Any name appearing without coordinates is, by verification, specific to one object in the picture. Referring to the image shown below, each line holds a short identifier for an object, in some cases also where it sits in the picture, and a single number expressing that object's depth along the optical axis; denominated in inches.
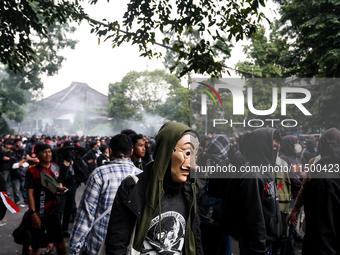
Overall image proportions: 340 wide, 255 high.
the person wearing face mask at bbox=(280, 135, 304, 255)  183.0
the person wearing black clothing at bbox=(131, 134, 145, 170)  188.7
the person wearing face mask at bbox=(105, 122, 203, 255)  69.9
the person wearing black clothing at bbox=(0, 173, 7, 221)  103.4
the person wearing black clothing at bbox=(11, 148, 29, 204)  334.8
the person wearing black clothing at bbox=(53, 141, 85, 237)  229.0
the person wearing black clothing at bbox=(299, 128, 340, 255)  91.4
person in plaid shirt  104.9
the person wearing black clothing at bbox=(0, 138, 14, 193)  346.0
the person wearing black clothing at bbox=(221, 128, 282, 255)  104.7
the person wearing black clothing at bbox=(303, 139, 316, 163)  289.6
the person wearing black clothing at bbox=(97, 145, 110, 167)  269.7
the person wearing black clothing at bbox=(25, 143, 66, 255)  156.9
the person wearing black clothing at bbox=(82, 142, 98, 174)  300.0
